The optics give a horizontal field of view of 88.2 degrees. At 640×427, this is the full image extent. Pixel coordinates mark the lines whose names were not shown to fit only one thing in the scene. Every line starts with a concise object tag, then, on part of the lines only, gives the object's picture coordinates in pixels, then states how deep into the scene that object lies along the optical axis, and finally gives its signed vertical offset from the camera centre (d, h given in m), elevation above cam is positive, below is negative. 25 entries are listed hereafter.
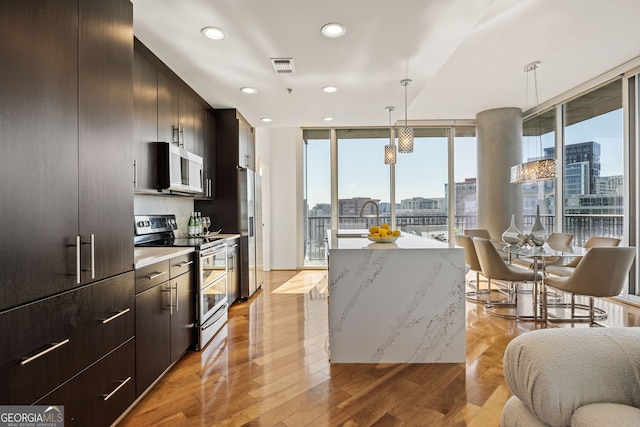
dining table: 3.21 -0.43
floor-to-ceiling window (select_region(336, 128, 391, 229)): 6.16 +0.73
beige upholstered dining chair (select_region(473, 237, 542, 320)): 3.39 -0.64
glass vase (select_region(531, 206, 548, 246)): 3.62 -0.27
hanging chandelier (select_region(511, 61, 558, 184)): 3.63 +0.46
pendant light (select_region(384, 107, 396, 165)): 4.02 +0.69
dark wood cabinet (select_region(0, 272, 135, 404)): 1.11 -0.50
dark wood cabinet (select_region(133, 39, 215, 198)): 2.51 +0.89
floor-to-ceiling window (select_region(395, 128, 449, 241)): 6.19 +0.46
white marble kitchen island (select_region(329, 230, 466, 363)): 2.41 -0.69
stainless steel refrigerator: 4.14 -0.24
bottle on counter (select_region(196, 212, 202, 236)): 3.70 -0.14
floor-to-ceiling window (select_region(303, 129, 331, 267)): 6.20 +0.53
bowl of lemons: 2.76 -0.20
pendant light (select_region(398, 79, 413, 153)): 3.49 +0.74
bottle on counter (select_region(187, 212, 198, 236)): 3.64 -0.16
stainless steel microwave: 2.79 +0.38
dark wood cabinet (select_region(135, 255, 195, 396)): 1.91 -0.70
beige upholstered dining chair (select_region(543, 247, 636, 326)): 2.89 -0.56
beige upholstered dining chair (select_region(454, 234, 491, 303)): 4.07 -0.62
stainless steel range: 2.68 -0.47
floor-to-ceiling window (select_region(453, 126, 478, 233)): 6.16 +0.68
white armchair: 0.88 -0.47
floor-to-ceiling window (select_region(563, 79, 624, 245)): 4.20 +0.62
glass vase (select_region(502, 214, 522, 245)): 3.82 -0.31
